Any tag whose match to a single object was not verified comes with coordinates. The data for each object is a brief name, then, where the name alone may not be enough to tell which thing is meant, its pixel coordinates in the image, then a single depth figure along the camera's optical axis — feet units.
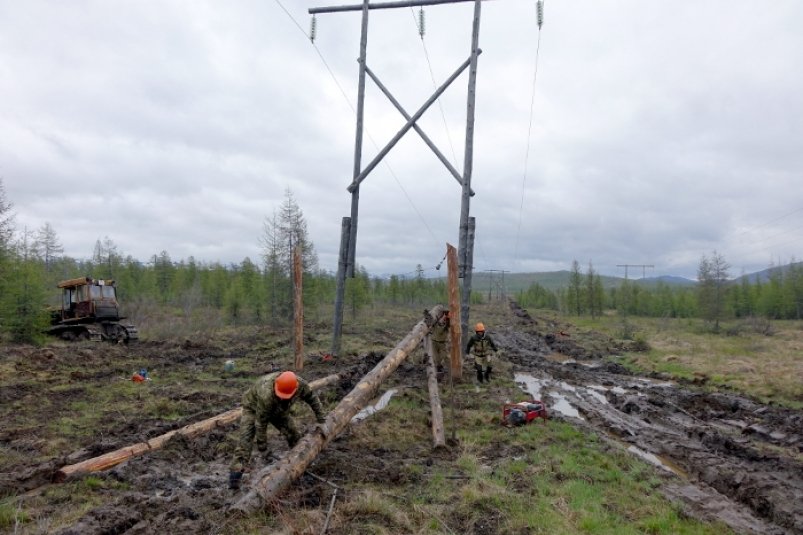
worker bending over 22.80
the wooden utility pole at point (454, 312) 44.86
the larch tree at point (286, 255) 114.52
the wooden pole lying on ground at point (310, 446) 19.11
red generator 33.63
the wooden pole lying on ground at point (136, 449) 23.44
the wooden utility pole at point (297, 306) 47.47
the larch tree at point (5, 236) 79.23
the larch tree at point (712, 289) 139.23
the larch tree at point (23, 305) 80.84
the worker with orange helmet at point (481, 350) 47.75
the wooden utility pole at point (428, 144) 48.85
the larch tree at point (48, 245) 159.91
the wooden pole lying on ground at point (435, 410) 28.86
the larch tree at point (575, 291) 210.79
